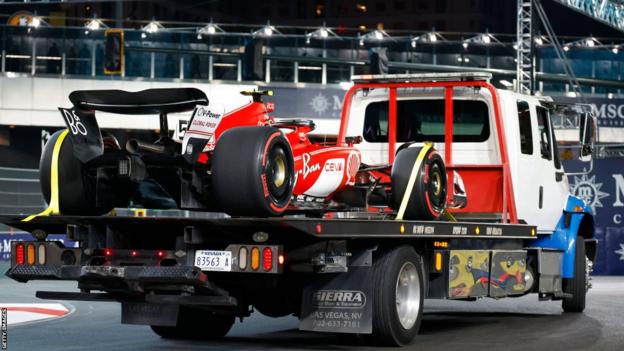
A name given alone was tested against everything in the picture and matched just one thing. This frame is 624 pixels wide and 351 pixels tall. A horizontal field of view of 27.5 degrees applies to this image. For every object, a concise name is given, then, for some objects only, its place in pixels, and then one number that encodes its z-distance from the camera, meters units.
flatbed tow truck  9.84
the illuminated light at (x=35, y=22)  47.88
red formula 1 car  9.60
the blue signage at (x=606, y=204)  27.16
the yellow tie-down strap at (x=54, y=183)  10.50
